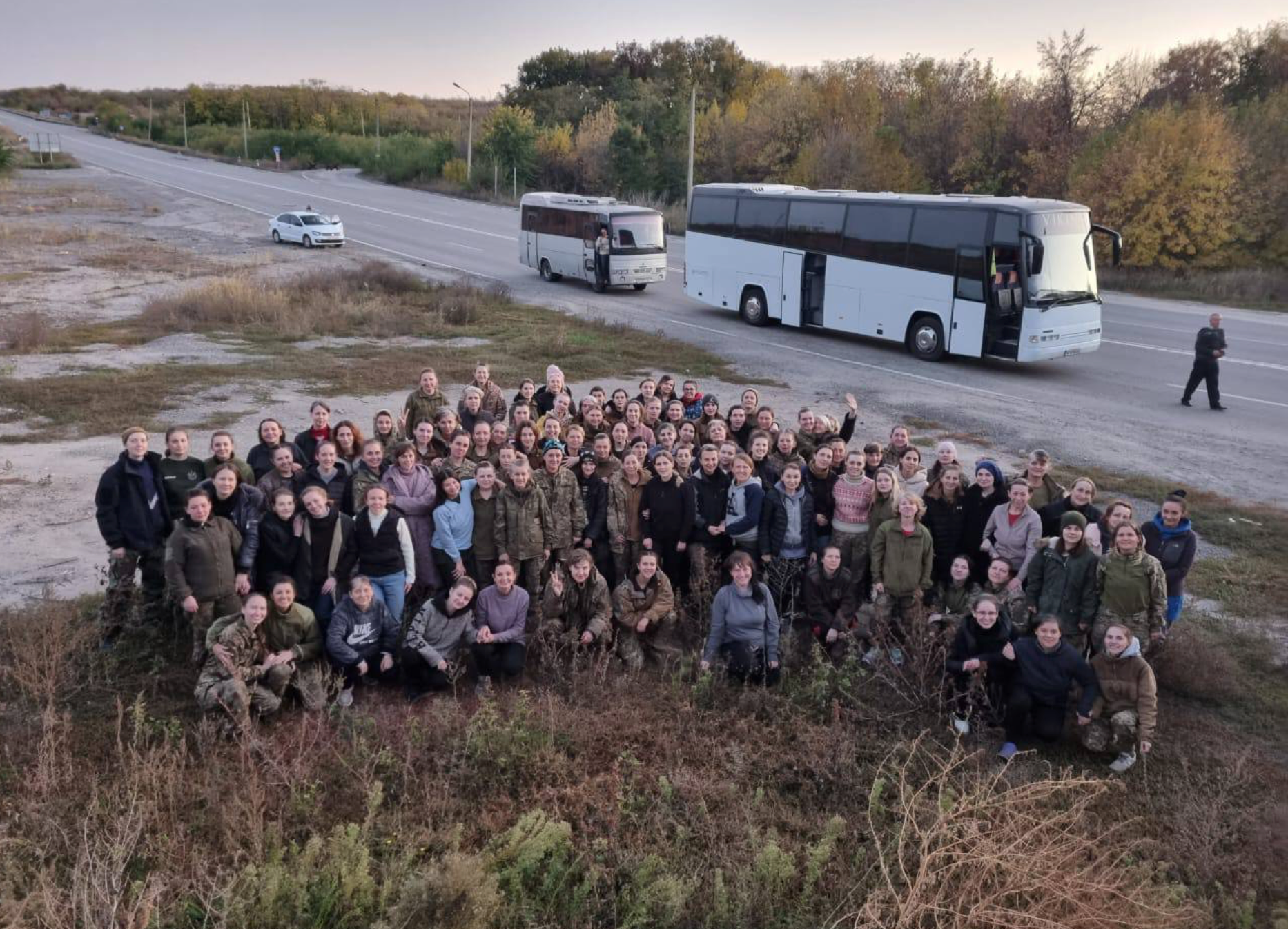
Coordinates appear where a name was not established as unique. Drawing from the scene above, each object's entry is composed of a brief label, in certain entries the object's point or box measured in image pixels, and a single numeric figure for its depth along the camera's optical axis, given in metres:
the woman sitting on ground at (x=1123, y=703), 6.80
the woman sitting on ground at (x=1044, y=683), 6.91
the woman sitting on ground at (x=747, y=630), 7.67
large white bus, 18.14
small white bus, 28.06
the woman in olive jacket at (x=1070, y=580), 7.48
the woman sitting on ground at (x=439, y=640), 7.50
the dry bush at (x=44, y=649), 7.03
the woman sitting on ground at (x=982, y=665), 7.16
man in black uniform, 15.93
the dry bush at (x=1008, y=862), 5.15
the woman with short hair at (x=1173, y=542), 7.93
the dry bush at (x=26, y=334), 19.03
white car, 36.19
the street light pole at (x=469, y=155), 56.72
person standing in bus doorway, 28.09
